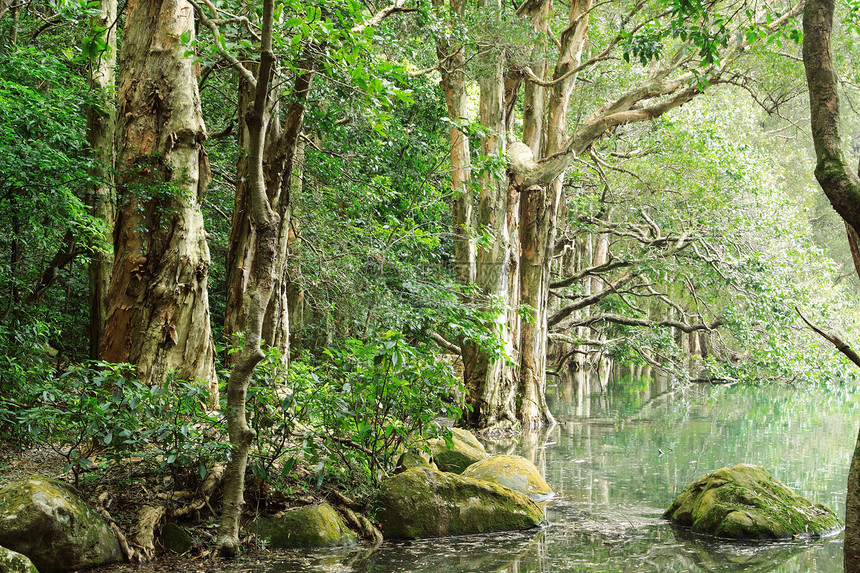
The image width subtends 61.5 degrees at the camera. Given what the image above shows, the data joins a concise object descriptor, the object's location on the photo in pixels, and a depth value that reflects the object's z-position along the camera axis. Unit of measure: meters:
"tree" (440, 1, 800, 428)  13.30
